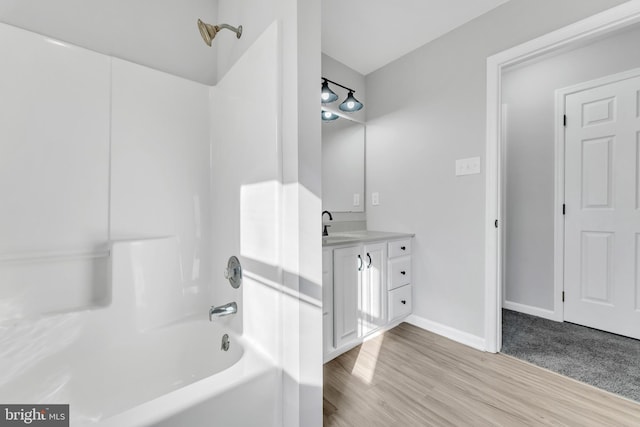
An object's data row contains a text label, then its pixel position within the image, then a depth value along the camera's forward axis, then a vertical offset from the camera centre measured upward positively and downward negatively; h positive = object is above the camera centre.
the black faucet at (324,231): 2.09 -0.15
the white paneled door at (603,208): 2.12 +0.05
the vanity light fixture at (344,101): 2.22 +1.02
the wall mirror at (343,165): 2.38 +0.47
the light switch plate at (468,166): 1.97 +0.37
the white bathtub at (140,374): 0.83 -0.67
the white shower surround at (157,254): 1.08 -0.22
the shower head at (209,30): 1.26 +0.89
